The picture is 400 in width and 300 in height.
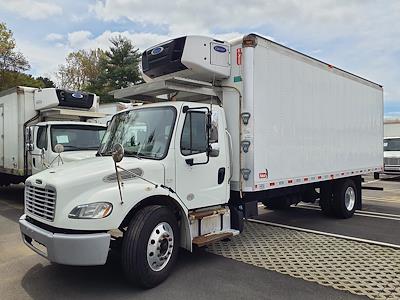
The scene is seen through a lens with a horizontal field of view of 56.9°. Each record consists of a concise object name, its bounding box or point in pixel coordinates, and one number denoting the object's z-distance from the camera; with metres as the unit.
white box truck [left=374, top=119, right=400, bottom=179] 20.00
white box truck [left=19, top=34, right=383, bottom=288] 4.32
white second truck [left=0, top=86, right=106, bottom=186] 9.98
